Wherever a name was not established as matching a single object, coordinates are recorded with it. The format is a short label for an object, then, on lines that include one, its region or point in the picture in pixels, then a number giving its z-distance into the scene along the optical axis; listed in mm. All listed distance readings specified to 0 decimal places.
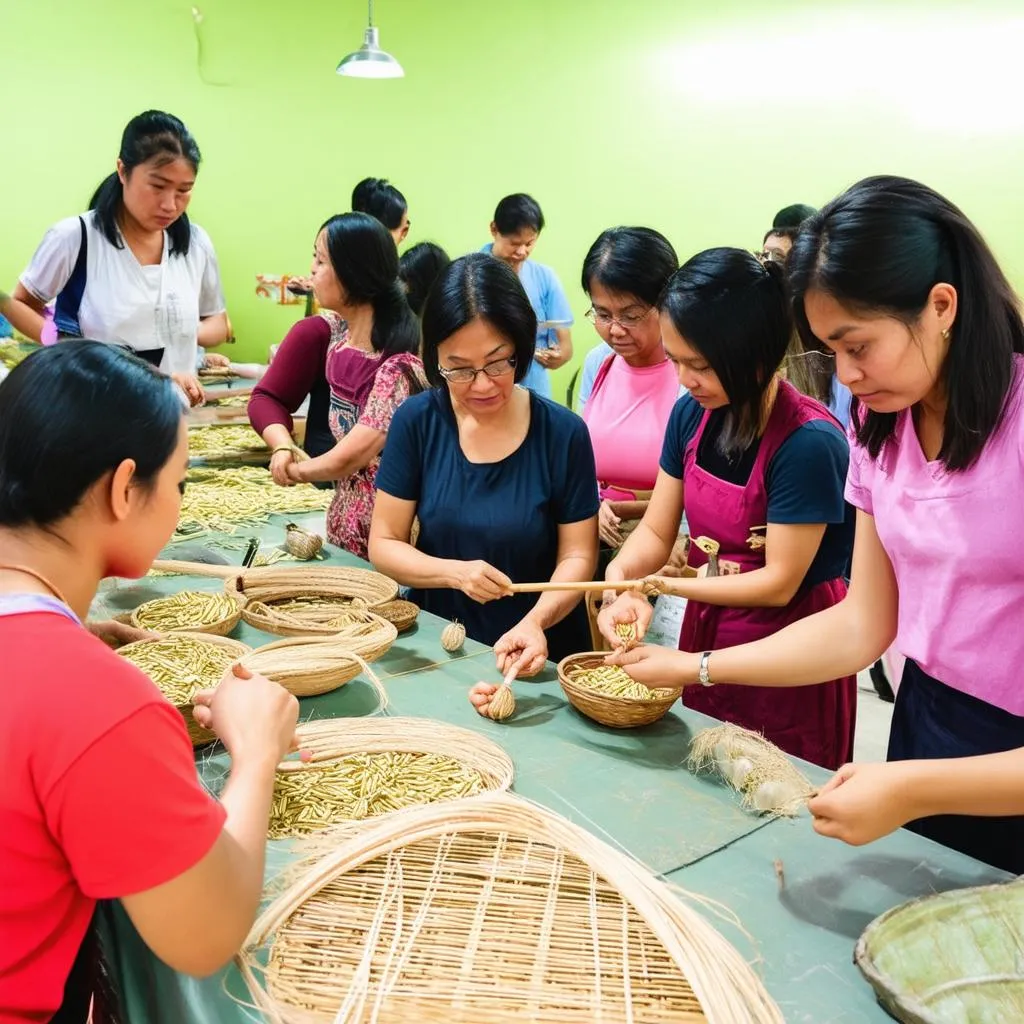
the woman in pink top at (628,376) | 2729
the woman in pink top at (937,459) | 1318
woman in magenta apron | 2086
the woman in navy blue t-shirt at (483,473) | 2338
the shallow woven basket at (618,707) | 1801
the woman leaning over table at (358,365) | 3057
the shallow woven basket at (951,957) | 1078
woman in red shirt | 976
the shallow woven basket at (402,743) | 1656
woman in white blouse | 3555
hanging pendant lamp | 6066
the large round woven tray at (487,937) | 1130
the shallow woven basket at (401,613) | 2367
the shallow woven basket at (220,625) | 2186
